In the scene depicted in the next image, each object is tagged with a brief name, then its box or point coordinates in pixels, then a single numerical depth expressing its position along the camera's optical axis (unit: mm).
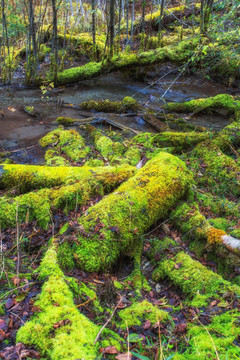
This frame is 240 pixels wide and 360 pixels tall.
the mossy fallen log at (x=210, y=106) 9281
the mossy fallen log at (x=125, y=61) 12781
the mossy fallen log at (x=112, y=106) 10023
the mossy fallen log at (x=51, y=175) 4492
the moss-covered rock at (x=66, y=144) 6530
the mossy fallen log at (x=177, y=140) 6707
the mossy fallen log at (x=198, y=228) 3293
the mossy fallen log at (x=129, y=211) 3059
